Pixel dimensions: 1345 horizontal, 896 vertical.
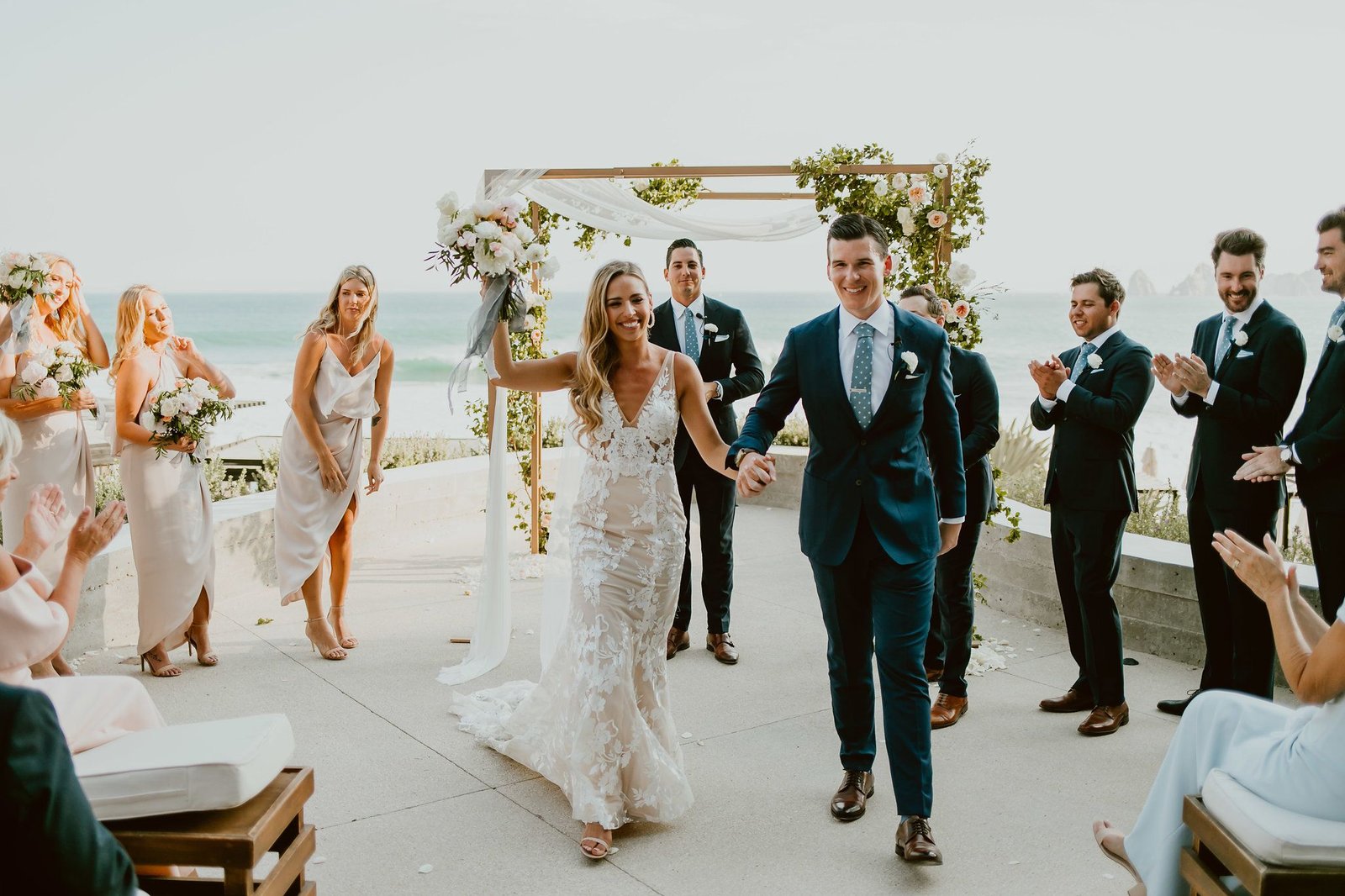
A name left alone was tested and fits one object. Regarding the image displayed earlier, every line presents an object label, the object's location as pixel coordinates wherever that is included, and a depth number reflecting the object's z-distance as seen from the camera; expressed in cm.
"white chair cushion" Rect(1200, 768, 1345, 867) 231
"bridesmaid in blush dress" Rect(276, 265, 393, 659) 573
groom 359
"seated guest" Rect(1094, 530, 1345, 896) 245
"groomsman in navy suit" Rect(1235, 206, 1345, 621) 410
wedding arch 443
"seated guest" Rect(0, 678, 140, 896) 159
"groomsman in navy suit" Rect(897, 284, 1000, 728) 488
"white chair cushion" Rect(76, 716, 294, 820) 250
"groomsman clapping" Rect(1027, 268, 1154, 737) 456
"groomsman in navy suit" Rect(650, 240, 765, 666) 586
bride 381
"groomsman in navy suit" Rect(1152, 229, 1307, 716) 442
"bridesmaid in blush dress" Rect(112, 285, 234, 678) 539
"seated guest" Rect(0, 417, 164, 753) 274
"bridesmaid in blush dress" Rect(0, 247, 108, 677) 537
